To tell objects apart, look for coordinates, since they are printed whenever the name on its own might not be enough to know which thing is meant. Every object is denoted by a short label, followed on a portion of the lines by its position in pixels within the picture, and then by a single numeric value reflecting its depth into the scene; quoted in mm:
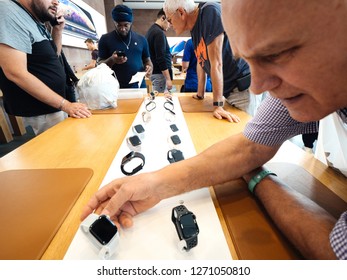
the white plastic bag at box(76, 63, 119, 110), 1266
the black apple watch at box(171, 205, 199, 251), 355
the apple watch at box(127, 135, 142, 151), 745
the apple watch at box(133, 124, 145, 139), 877
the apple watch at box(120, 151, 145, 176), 603
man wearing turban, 1831
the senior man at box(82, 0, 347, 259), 288
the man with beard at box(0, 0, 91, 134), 1007
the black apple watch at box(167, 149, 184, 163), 635
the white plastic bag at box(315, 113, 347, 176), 581
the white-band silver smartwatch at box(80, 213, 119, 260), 348
